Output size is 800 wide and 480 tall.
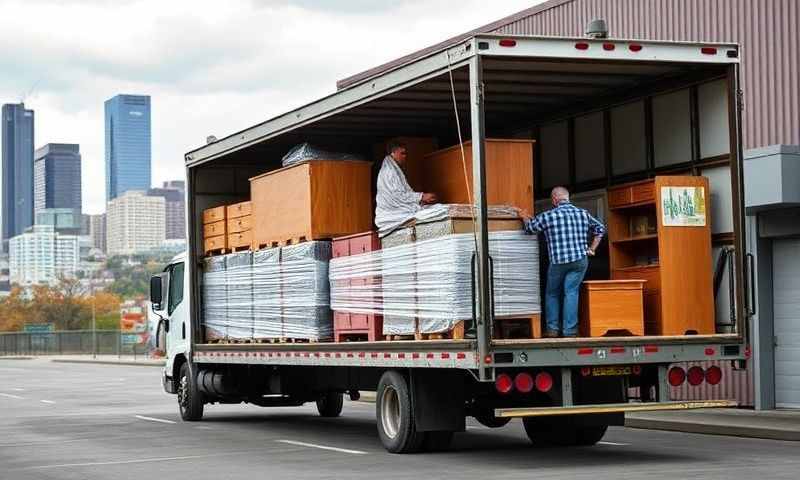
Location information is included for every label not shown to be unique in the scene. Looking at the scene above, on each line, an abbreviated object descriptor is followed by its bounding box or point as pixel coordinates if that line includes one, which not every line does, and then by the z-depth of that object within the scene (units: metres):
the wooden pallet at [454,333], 13.08
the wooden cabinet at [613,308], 13.49
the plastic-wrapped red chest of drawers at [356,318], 14.80
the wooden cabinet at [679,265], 13.77
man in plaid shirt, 13.45
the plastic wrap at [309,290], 16.00
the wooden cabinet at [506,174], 13.71
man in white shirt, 14.42
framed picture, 13.84
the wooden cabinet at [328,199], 15.96
